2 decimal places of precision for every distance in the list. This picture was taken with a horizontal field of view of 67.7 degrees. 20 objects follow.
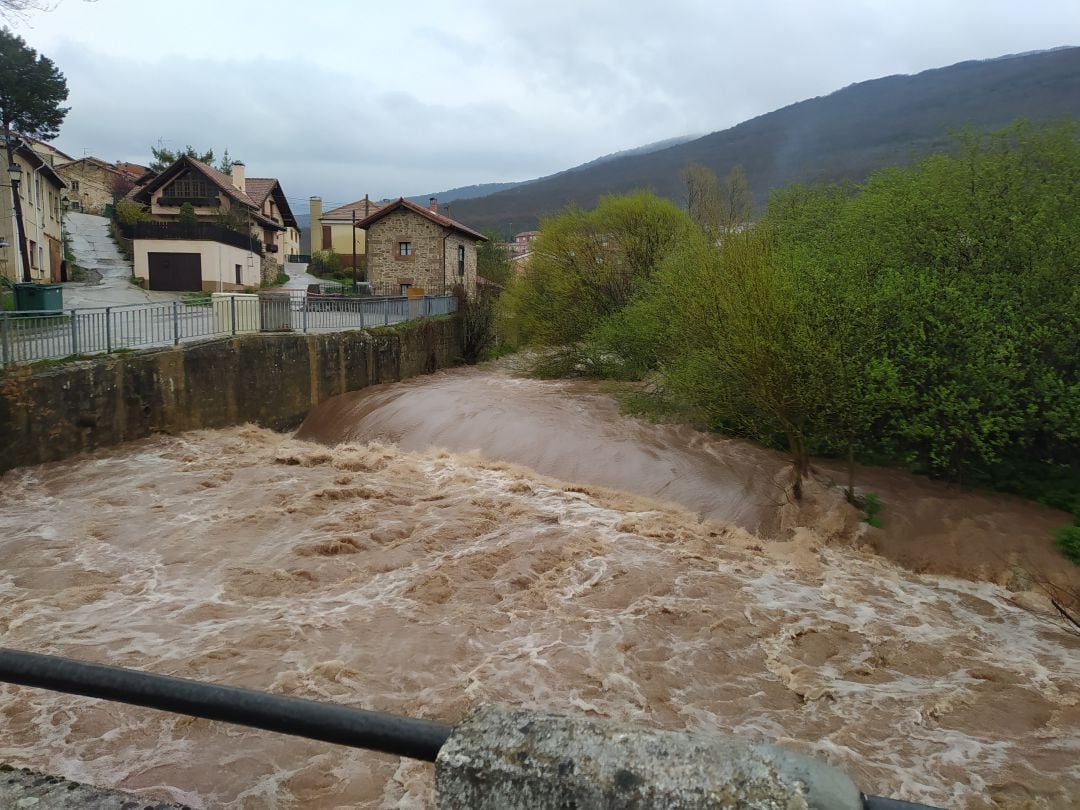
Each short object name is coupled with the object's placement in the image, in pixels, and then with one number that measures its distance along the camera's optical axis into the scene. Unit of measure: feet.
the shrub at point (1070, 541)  35.86
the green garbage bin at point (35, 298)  66.13
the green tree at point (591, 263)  92.22
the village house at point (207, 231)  127.34
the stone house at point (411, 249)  141.79
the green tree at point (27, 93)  97.19
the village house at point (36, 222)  95.40
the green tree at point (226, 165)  219.00
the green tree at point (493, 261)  170.69
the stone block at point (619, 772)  4.45
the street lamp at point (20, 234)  92.68
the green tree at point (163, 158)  189.56
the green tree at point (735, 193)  148.46
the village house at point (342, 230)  203.82
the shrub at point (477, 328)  108.99
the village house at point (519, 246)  102.86
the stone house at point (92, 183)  209.15
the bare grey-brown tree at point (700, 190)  121.03
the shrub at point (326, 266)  196.13
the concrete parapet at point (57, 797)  5.97
